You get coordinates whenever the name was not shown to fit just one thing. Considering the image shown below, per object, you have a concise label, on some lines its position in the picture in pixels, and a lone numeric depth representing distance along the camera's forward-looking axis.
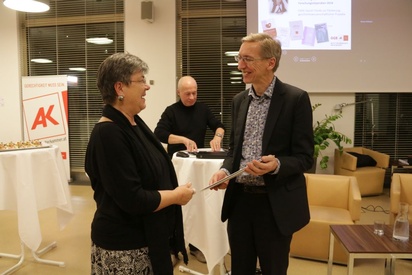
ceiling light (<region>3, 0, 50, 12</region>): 3.77
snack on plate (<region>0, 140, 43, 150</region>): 2.93
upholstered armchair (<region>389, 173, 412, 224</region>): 3.07
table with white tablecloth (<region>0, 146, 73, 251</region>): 2.69
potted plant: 4.95
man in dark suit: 1.57
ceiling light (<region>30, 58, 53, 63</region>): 6.25
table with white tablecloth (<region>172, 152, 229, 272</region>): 2.40
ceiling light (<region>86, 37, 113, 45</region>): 5.98
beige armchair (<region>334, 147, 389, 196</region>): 4.91
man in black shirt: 3.12
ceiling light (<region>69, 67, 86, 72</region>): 6.14
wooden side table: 1.89
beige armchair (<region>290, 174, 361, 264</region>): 2.87
